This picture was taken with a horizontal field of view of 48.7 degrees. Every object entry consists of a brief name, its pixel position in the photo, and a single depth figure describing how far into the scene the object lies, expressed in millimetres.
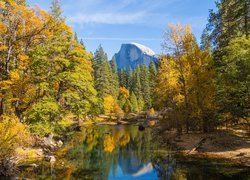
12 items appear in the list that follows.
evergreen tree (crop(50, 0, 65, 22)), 34388
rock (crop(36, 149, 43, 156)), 23650
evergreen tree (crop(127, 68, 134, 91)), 106825
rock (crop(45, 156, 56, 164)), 21670
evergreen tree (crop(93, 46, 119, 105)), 76438
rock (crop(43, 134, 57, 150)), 27147
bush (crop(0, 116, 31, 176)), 17031
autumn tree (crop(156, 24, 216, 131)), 31656
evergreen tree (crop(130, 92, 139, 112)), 85188
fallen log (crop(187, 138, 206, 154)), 25062
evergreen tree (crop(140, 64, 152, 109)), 90962
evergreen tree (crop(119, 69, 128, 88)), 112562
